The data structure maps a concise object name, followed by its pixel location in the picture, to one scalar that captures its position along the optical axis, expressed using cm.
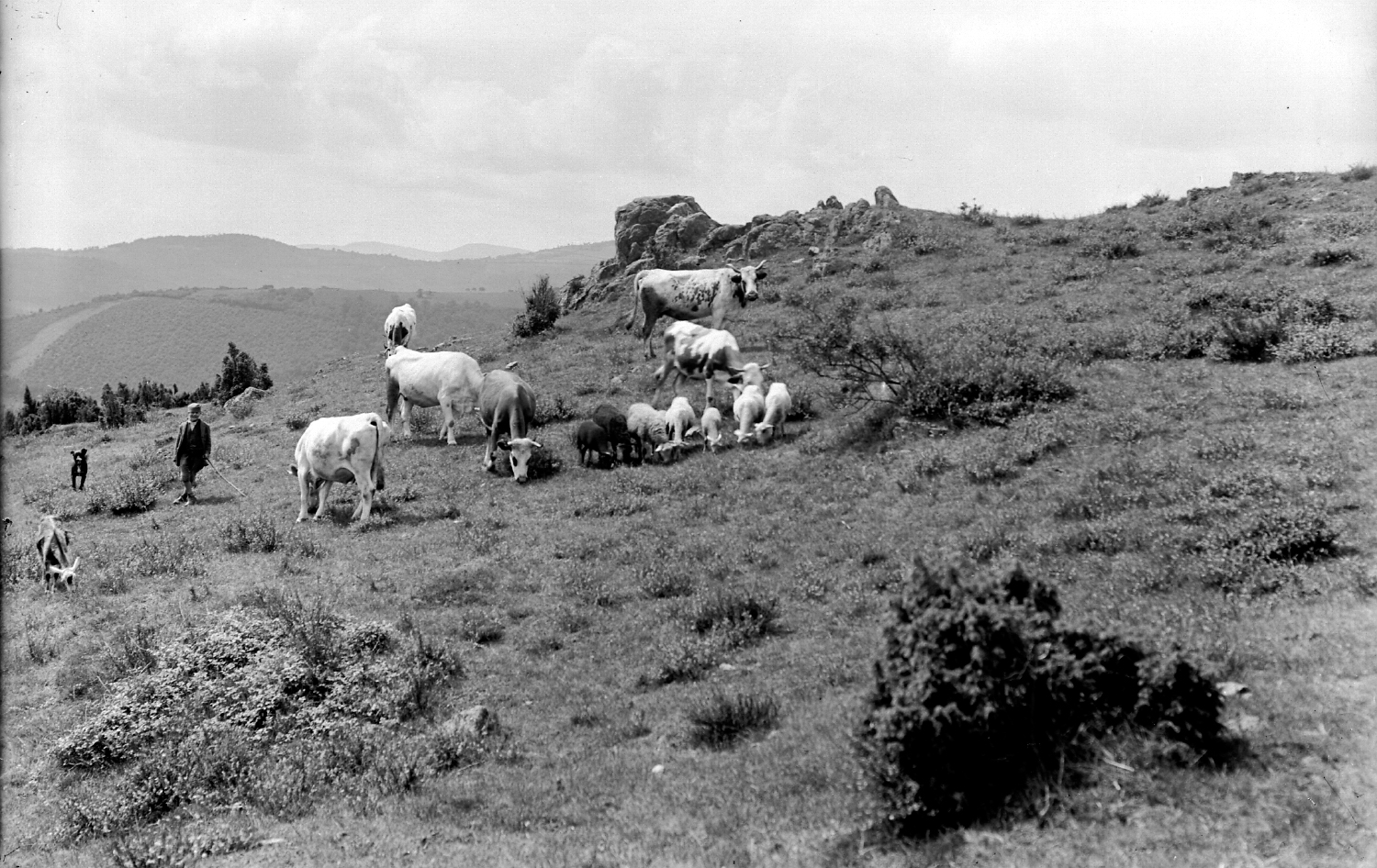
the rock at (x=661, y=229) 4084
